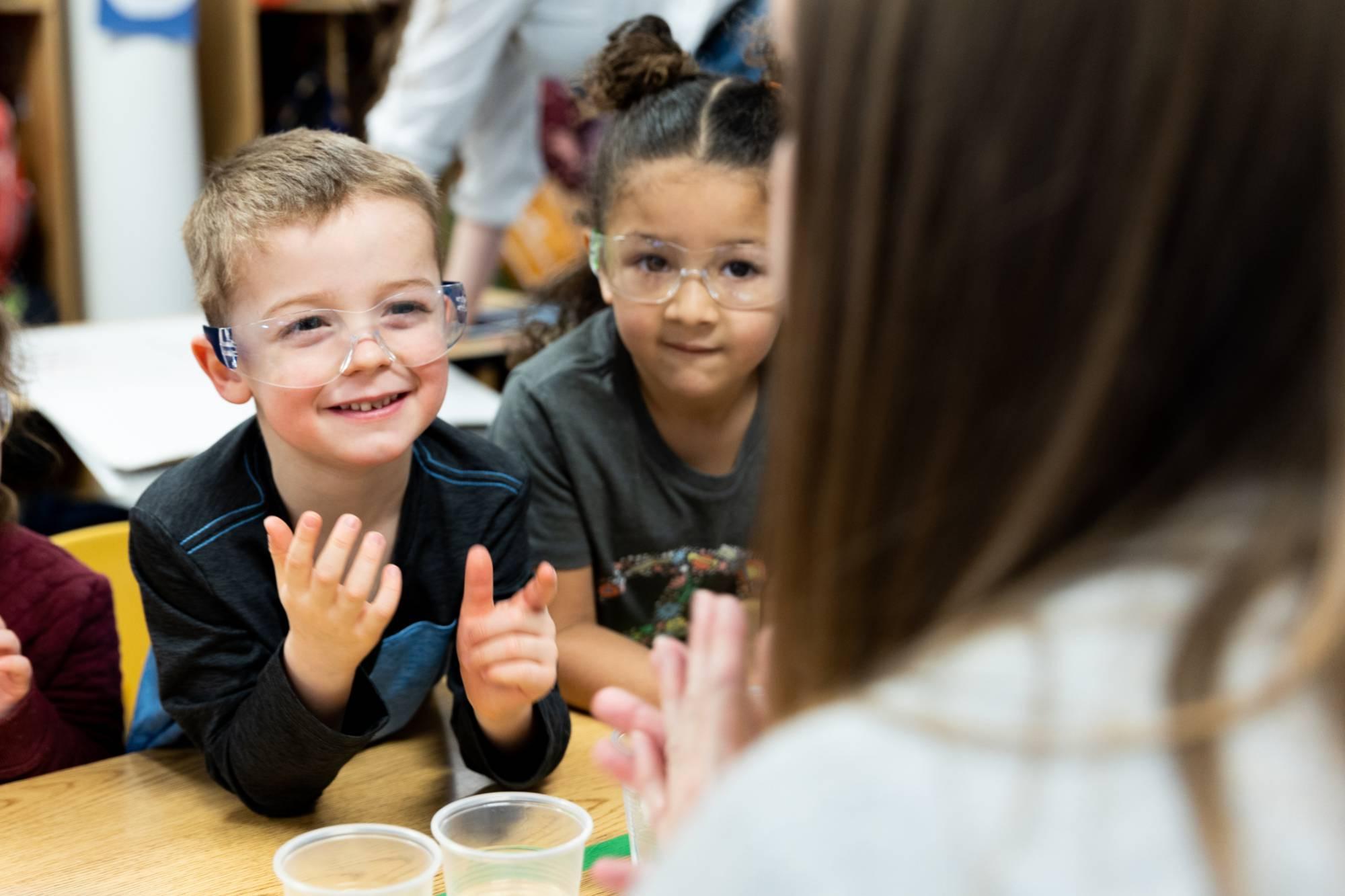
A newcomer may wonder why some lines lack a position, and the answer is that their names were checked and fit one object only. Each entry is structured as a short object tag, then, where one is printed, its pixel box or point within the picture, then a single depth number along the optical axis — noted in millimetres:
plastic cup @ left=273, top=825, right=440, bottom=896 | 1229
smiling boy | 1324
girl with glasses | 1567
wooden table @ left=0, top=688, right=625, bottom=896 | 1275
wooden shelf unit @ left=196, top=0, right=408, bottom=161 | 2962
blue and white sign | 2679
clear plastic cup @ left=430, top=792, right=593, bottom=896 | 1233
